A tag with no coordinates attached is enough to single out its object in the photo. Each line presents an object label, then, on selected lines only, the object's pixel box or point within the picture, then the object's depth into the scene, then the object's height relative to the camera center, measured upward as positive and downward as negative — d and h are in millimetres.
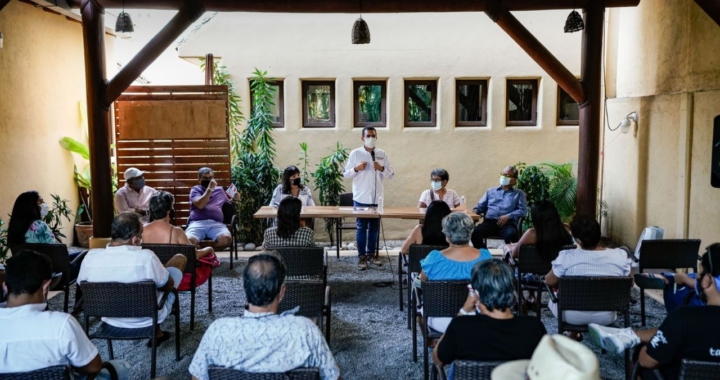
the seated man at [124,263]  4023 -672
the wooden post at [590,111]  7277 +616
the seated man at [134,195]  7375 -417
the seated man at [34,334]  2664 -755
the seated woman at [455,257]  4051 -640
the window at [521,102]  10062 +981
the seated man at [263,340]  2547 -750
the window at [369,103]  10086 +969
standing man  7422 -253
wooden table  6664 -569
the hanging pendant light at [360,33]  6844 +1440
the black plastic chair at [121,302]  3816 -883
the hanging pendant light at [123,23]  6730 +1528
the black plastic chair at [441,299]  3836 -871
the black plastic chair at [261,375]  2426 -853
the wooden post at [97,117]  7098 +525
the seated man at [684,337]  2688 -795
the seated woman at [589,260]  4207 -679
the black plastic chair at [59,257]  5051 -797
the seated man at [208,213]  7152 -621
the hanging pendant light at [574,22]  6812 +1553
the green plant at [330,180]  9352 -283
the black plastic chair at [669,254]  5055 -772
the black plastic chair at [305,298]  3945 -889
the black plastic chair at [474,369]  2502 -849
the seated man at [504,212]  7219 -605
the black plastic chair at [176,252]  4916 -728
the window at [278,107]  9969 +895
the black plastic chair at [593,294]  3902 -855
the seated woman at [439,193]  7039 -376
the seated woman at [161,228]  5223 -573
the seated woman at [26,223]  5301 -538
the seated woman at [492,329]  2686 -745
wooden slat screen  8984 +393
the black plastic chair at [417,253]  4977 -753
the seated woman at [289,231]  5223 -601
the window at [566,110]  10031 +848
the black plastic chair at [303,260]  4934 -799
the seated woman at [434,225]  5188 -539
